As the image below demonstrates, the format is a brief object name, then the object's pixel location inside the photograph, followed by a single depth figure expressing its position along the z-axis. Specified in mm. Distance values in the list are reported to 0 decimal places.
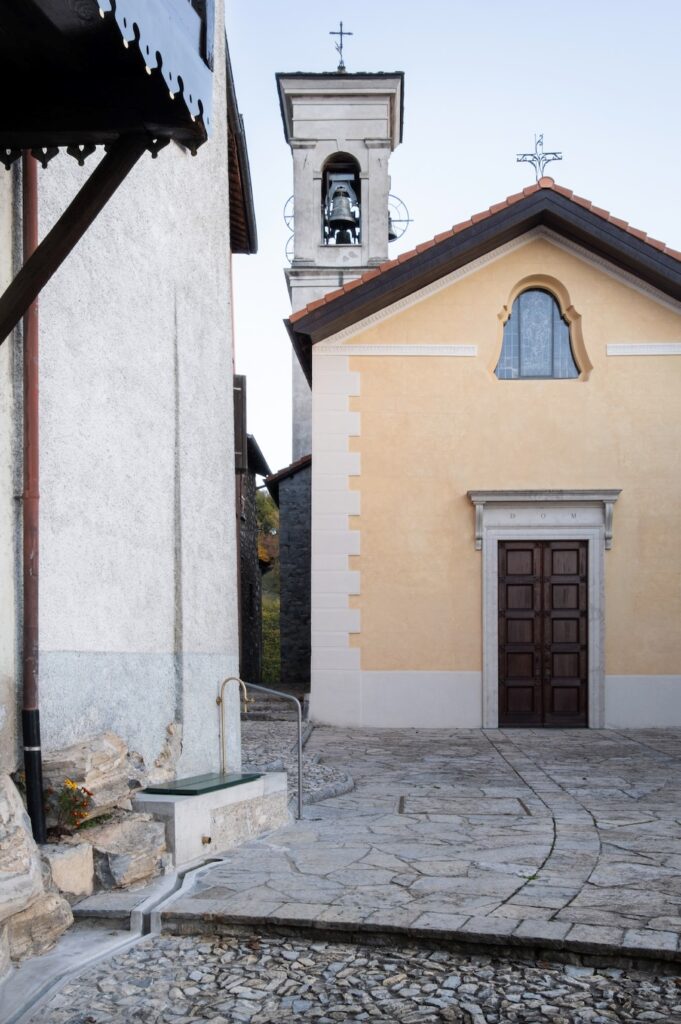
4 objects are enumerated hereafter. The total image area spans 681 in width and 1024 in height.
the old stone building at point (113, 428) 3736
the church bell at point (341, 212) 19656
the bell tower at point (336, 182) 20125
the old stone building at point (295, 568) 18688
